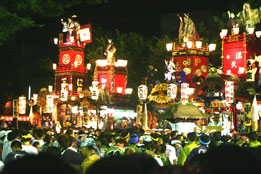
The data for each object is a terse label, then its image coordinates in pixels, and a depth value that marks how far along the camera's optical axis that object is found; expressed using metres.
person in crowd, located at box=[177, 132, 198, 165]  10.34
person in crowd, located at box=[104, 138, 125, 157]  9.24
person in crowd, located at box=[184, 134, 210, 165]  9.34
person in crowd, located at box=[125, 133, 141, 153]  11.31
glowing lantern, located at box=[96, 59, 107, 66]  48.88
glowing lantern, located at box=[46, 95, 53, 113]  44.84
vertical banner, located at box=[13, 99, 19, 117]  46.78
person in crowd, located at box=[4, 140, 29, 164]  9.36
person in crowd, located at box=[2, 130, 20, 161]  10.66
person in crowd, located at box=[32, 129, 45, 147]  12.39
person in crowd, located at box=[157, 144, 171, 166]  9.20
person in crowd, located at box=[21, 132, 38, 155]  9.93
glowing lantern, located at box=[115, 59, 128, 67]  48.54
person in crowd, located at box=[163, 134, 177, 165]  10.90
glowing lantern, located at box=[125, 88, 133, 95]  48.06
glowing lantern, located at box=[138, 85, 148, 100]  35.83
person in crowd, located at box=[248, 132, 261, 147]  11.28
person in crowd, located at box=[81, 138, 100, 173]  7.99
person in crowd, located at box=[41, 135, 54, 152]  11.66
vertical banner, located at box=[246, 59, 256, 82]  27.28
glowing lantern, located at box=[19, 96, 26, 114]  46.27
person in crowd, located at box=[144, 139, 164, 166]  9.19
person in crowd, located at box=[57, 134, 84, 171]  8.53
